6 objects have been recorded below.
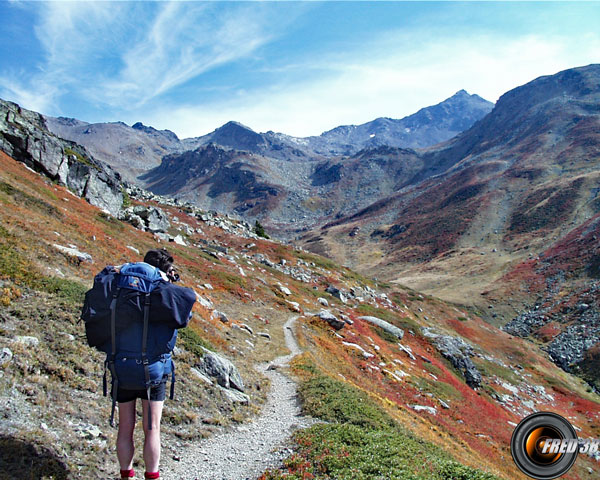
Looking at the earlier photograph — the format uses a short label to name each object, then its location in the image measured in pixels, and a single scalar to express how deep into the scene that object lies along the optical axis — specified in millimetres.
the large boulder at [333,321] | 31656
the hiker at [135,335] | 5230
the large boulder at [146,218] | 43781
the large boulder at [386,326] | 38138
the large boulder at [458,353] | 36781
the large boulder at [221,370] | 12969
